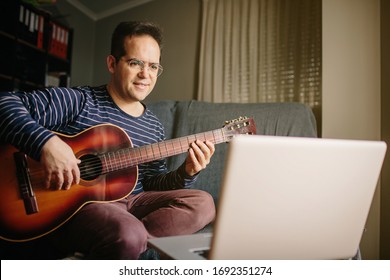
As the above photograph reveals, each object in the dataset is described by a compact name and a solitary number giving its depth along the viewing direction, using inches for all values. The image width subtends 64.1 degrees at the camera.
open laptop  19.0
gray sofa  46.3
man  26.5
